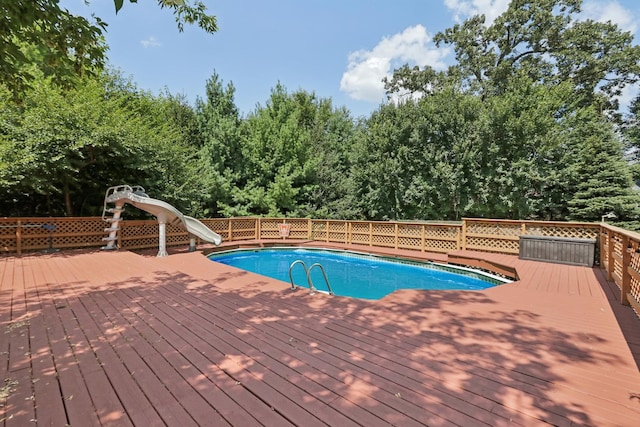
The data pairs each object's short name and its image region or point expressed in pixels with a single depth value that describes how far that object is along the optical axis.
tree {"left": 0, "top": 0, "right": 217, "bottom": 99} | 2.30
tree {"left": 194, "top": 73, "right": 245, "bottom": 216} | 13.55
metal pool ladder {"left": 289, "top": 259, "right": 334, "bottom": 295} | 4.34
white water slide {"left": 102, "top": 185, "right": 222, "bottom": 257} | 7.94
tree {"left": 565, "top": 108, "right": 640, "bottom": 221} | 10.56
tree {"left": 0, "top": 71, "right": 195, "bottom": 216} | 7.32
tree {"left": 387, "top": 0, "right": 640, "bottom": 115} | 15.55
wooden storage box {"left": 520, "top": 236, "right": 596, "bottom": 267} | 6.61
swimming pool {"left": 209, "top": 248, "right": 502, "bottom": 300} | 7.42
